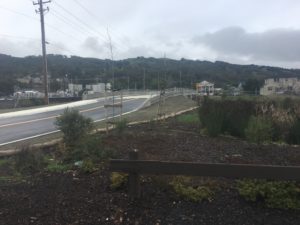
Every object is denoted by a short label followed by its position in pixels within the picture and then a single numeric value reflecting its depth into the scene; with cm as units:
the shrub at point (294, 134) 673
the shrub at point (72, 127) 522
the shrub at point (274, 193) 324
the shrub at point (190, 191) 336
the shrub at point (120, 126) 622
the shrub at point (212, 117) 696
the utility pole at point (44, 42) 2262
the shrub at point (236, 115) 729
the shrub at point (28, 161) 445
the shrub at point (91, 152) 453
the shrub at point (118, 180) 356
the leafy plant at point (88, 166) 409
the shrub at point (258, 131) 611
